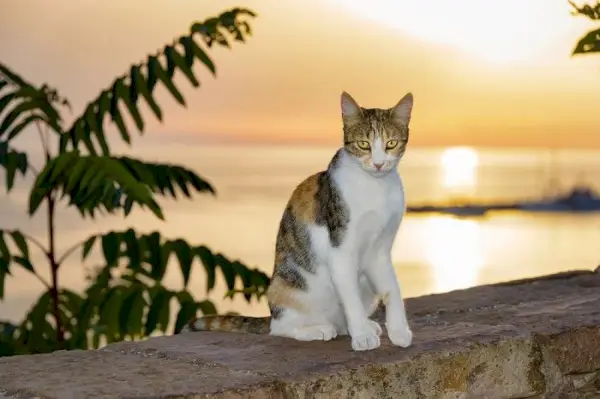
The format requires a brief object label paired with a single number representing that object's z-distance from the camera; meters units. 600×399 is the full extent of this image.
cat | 2.93
